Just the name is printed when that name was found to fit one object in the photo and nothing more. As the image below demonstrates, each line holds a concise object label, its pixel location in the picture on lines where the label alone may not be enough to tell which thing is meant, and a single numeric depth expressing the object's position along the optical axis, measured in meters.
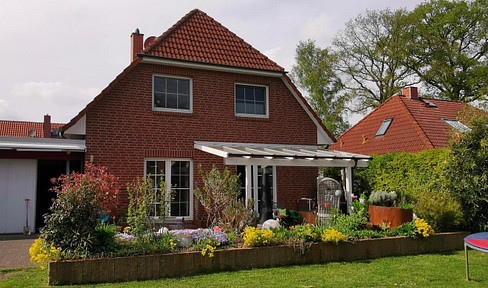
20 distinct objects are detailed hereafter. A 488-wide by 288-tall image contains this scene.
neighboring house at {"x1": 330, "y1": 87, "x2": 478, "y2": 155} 19.12
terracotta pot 10.36
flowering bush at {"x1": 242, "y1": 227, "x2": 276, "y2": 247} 8.21
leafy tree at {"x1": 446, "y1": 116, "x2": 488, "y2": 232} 10.94
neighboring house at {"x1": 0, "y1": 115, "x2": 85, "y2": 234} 12.07
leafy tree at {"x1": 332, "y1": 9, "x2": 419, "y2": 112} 30.09
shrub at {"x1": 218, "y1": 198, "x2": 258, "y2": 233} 9.44
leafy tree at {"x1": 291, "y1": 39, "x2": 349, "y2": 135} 32.75
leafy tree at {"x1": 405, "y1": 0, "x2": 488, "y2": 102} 29.53
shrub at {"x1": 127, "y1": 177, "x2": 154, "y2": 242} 7.69
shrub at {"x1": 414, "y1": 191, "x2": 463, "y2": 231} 10.40
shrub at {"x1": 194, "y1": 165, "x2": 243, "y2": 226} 10.45
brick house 11.97
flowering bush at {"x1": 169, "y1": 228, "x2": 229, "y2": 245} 8.28
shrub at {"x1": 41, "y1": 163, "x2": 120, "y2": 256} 7.25
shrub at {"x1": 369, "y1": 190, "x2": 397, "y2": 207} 11.77
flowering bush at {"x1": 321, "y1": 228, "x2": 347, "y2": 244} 8.73
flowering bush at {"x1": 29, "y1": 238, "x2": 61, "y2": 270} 7.04
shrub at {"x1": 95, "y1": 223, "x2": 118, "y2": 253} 7.43
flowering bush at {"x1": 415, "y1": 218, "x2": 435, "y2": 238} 9.75
